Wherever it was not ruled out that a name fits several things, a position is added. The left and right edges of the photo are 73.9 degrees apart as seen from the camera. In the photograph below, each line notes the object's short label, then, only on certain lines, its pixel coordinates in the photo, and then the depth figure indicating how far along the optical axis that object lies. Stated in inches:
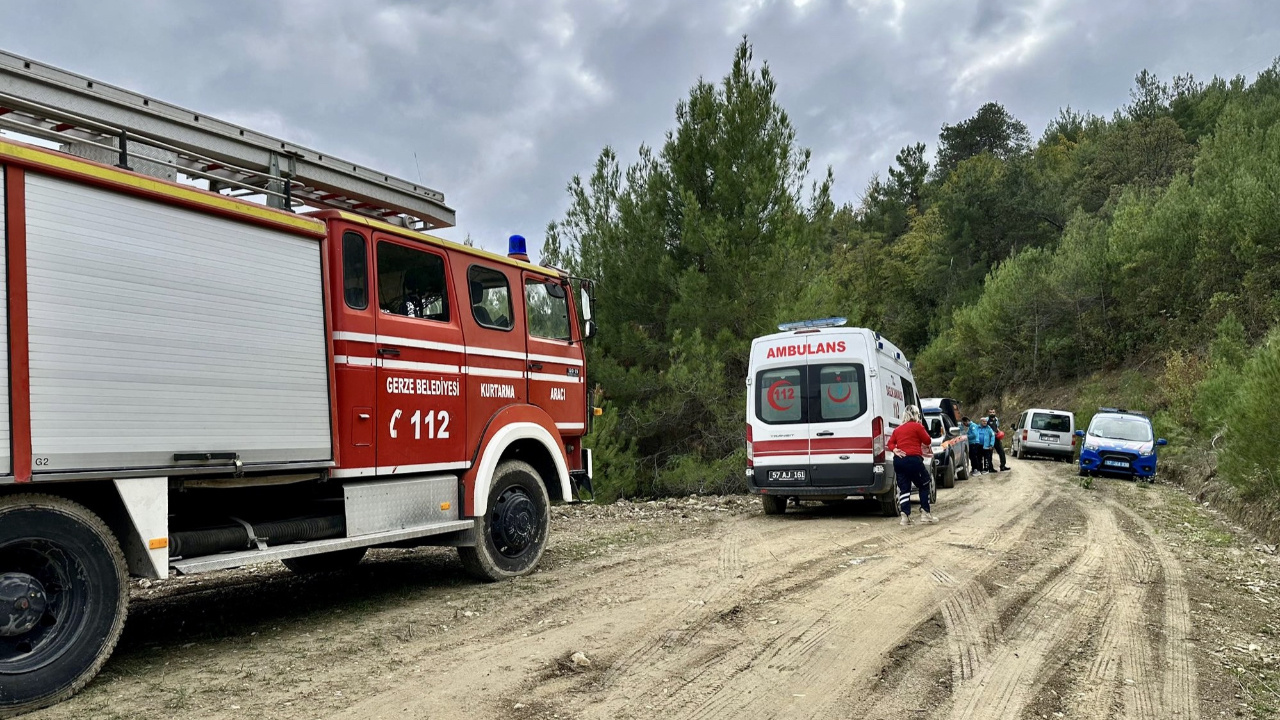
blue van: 802.2
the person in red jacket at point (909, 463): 433.1
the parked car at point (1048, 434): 1070.4
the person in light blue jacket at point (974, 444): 897.5
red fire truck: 163.6
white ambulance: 446.3
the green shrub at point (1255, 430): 415.5
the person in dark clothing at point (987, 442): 888.3
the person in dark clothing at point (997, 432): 892.6
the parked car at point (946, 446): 671.8
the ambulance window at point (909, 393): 549.6
